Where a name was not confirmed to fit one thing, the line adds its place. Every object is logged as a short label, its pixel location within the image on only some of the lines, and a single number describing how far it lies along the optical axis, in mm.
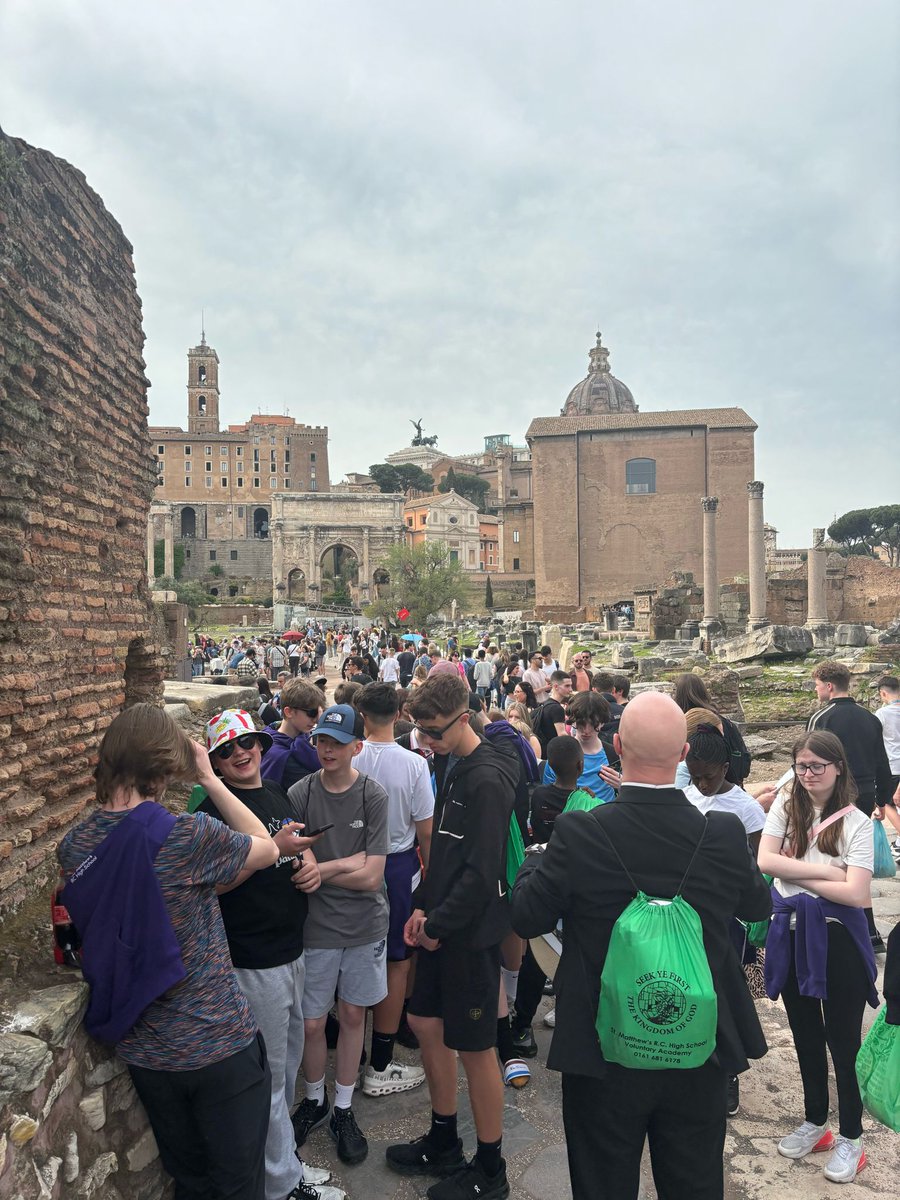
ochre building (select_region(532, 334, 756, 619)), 48656
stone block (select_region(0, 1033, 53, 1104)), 2227
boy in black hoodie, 3057
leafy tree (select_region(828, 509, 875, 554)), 66000
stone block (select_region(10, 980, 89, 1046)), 2359
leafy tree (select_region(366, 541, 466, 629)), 46906
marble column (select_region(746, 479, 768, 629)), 28656
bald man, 2352
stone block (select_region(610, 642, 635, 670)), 19906
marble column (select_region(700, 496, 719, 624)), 31094
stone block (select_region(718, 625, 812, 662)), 19703
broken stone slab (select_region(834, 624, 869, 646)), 23125
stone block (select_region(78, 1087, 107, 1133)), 2494
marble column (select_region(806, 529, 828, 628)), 28078
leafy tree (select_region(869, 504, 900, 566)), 61375
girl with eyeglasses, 3227
